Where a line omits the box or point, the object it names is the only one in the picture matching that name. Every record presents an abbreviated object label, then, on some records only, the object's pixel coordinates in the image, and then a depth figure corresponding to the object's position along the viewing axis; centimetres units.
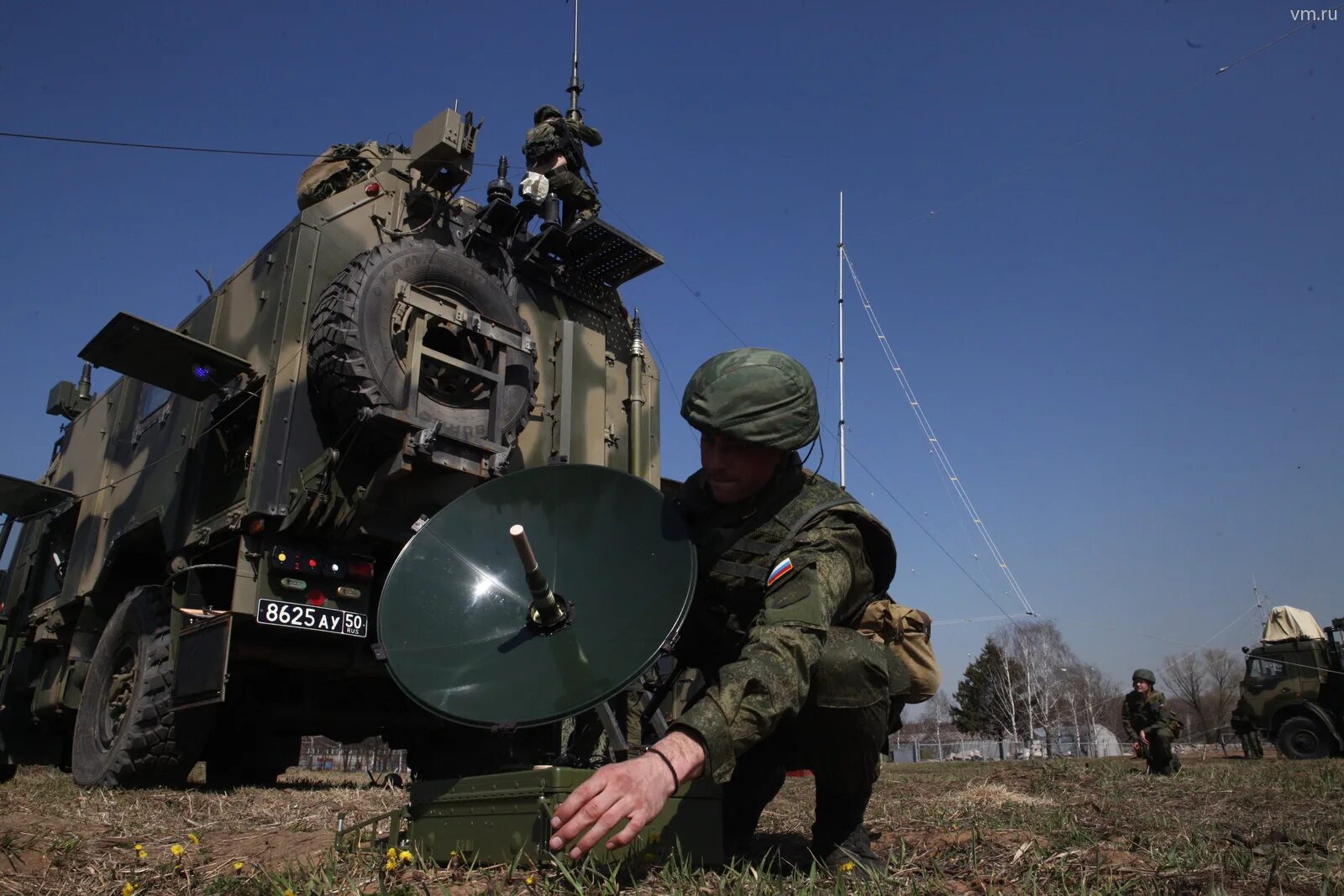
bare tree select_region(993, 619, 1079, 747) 4584
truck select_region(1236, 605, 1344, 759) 1584
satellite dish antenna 250
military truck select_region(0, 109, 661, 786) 565
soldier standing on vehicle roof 873
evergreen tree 4656
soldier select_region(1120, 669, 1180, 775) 1082
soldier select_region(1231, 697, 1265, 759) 1681
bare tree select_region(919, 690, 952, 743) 6731
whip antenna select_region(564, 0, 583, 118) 1102
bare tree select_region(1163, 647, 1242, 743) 6056
